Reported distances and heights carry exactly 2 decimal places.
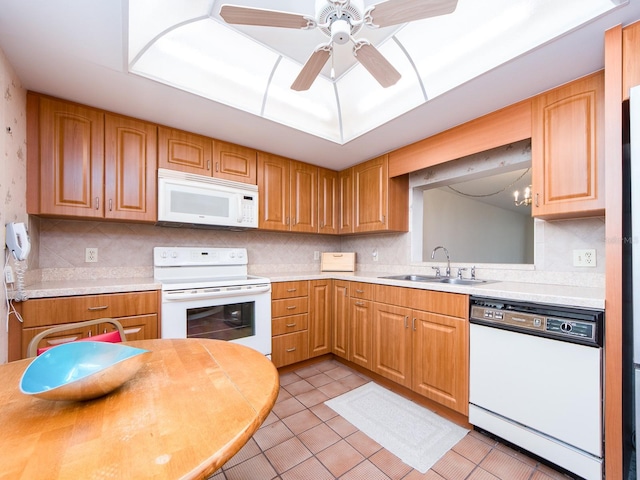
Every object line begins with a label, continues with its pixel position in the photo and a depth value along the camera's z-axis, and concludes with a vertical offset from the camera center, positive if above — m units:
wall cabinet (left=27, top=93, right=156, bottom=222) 1.93 +0.57
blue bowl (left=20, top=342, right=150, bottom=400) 0.66 -0.35
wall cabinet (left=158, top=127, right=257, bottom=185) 2.39 +0.76
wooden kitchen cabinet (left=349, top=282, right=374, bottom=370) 2.53 -0.77
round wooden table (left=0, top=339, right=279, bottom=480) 0.49 -0.40
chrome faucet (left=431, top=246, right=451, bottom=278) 2.57 -0.27
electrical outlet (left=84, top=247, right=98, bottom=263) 2.29 -0.12
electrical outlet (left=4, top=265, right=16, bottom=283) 1.52 -0.19
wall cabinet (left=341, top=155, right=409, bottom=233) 2.91 +0.43
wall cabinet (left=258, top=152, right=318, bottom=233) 2.91 +0.50
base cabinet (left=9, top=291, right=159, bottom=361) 1.66 -0.47
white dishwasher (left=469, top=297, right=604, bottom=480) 1.36 -0.75
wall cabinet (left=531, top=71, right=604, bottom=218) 1.60 +0.54
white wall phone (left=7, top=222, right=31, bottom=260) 1.53 +0.00
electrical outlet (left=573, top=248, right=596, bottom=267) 1.80 -0.11
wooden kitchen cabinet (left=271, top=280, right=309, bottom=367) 2.60 -0.78
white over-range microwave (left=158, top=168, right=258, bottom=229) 2.33 +0.35
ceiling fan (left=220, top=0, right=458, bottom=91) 1.13 +0.94
